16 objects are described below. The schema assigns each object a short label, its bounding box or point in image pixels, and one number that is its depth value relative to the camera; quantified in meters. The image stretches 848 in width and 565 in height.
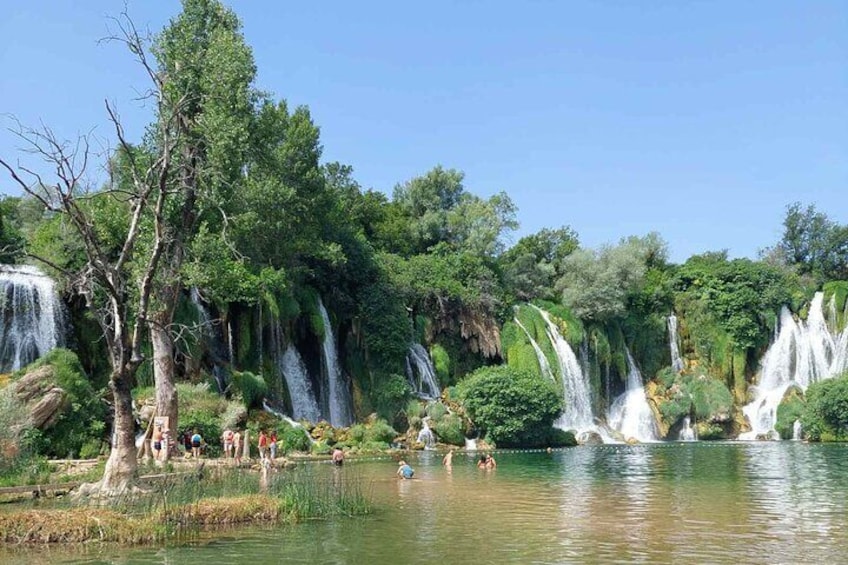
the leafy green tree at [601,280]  54.41
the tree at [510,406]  41.88
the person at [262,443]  27.71
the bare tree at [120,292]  17.84
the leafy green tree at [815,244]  66.38
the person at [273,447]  26.96
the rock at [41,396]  25.44
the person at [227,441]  28.88
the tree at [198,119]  26.81
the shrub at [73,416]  26.34
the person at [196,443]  27.14
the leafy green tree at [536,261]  58.94
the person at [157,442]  26.14
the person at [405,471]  25.35
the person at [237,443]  27.78
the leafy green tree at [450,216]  59.78
